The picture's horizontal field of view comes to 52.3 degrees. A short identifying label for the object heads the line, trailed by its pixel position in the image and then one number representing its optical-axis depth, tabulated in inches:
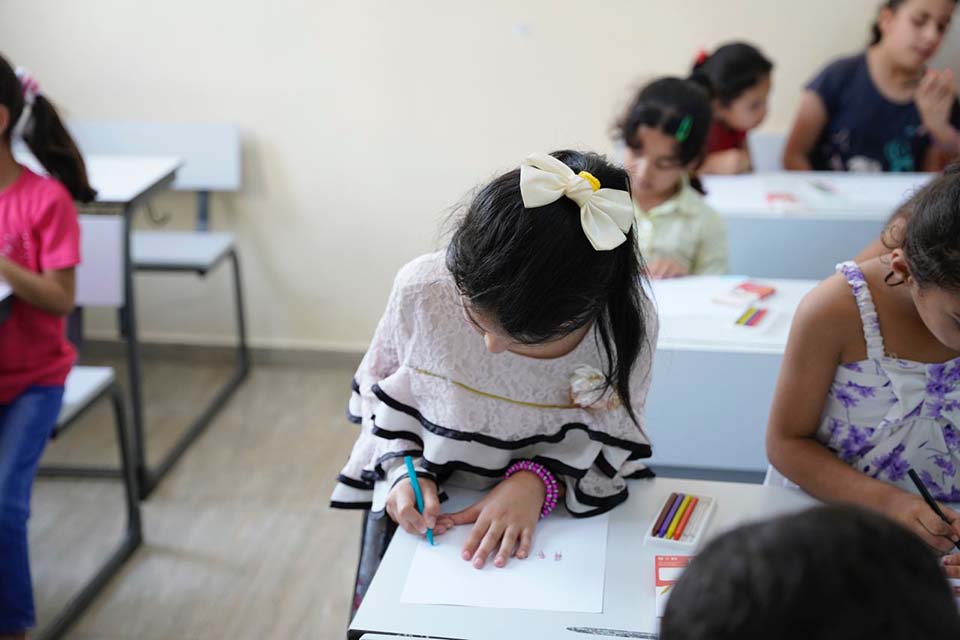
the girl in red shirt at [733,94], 103.1
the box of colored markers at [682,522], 47.2
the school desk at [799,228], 91.7
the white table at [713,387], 65.2
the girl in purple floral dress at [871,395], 50.3
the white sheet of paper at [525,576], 42.6
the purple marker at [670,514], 47.8
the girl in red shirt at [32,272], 72.5
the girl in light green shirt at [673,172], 83.5
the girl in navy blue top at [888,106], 104.3
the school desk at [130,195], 89.9
